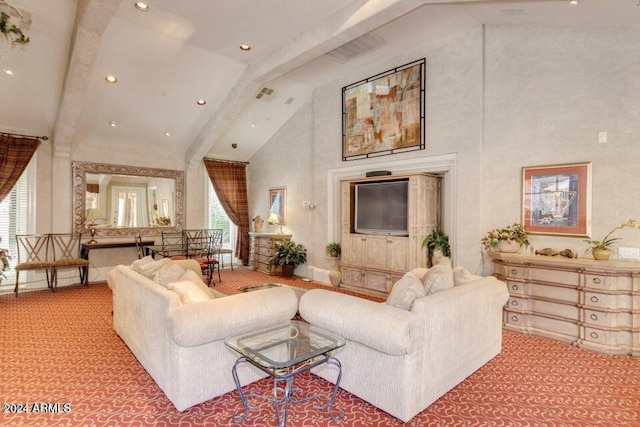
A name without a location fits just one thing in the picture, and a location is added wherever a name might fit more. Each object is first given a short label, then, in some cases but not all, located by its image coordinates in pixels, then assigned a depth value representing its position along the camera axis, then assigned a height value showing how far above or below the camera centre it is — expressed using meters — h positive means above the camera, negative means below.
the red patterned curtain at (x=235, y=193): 8.23 +0.43
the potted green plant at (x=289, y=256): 7.02 -0.96
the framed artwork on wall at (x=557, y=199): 3.79 +0.14
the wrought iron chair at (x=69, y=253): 5.92 -0.81
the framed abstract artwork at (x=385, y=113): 5.17 +1.64
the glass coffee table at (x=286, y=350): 1.96 -0.92
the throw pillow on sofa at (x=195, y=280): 2.88 -0.60
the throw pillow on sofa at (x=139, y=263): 3.46 -0.56
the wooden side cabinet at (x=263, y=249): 7.40 -0.89
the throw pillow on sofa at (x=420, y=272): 3.36 -0.64
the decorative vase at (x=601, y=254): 3.52 -0.46
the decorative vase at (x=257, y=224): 8.18 -0.33
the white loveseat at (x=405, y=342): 2.16 -0.94
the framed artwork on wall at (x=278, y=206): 7.72 +0.11
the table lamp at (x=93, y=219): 6.45 -0.17
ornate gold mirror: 6.49 +0.24
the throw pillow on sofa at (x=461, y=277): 3.03 -0.62
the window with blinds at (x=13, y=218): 5.82 -0.14
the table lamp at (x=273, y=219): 7.69 -0.20
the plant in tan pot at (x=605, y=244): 3.50 -0.36
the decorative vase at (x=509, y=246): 4.09 -0.43
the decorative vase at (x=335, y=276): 6.17 -1.22
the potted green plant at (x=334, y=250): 6.32 -0.75
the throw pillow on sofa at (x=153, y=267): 3.19 -0.56
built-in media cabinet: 5.01 -0.39
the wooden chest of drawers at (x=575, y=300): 3.31 -0.95
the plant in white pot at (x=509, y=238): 4.10 -0.34
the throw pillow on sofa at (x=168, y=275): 2.92 -0.57
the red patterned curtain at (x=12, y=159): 5.61 +0.88
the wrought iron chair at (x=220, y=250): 7.13 -0.86
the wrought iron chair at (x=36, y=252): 5.66 -0.75
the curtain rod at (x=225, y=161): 8.10 +1.26
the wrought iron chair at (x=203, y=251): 6.45 -0.85
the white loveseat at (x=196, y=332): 2.28 -0.88
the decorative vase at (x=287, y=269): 7.06 -1.24
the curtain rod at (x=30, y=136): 5.69 +1.32
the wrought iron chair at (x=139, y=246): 6.81 -0.73
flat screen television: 5.27 +0.06
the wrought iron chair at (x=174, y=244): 6.93 -0.74
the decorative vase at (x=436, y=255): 4.87 -0.65
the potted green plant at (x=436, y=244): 4.91 -0.50
